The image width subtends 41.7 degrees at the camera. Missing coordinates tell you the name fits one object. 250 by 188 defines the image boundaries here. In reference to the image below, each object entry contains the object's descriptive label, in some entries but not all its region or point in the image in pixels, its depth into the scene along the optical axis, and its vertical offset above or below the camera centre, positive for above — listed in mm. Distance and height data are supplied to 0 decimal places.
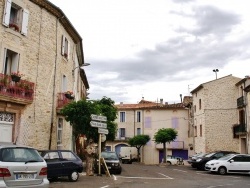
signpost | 16669 +789
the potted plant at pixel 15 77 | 15602 +2917
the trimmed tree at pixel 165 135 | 40812 +588
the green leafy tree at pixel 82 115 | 18422 +1338
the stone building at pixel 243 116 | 32844 +2550
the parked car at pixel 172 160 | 41538 -2584
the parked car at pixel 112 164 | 18844 -1436
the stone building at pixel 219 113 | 37188 +3122
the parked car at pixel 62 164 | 13344 -1052
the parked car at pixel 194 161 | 27500 -1735
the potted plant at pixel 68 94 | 20722 +2788
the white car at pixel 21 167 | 7926 -733
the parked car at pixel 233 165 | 22391 -1662
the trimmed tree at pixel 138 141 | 49875 -223
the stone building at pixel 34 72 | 15961 +3671
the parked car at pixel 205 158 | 26641 -1465
